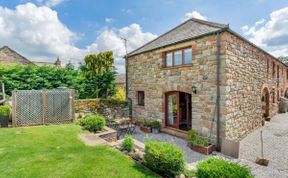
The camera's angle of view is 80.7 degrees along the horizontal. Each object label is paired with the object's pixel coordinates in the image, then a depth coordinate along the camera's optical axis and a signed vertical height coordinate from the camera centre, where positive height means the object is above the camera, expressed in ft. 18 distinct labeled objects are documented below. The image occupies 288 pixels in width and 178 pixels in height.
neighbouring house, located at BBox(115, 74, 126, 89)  96.27 +6.63
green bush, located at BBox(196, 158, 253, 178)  11.39 -5.63
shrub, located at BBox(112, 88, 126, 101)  52.65 -1.63
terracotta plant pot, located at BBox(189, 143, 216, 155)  23.58 -8.46
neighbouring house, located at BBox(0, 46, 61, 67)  73.57 +14.79
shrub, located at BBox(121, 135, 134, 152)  19.47 -6.29
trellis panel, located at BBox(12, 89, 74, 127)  28.71 -3.00
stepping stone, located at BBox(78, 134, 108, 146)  20.75 -6.45
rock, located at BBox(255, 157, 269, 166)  20.10 -8.62
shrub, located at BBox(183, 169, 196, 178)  15.03 -7.56
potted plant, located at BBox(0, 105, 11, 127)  27.91 -4.17
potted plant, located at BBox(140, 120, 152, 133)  35.01 -7.80
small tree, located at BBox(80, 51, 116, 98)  50.37 +4.21
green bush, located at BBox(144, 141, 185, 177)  14.25 -5.95
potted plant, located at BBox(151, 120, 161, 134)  34.47 -7.47
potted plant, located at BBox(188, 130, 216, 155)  23.78 -7.98
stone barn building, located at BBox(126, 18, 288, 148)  24.79 +1.64
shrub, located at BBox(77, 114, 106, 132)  26.37 -5.28
